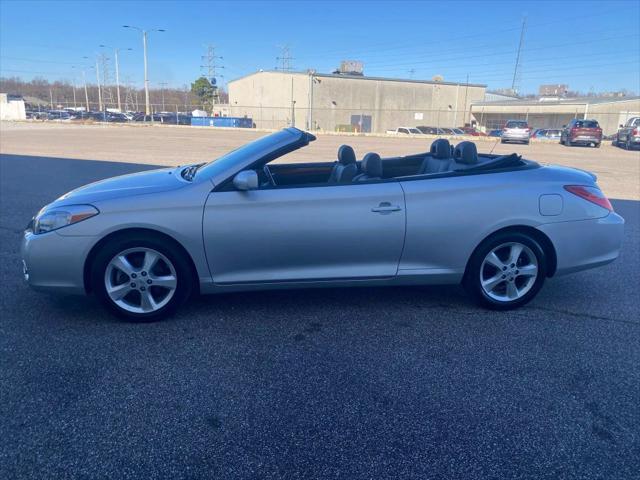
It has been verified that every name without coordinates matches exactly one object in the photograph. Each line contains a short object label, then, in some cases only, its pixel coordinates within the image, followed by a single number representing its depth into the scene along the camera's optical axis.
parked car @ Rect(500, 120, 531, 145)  30.70
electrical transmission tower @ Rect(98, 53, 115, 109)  107.12
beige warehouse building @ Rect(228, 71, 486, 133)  54.59
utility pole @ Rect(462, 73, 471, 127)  61.03
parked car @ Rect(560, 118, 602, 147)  29.00
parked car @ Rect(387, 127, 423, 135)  41.27
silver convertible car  3.53
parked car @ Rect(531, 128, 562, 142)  37.22
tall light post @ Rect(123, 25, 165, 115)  56.78
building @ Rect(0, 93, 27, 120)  64.81
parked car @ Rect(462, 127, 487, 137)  40.23
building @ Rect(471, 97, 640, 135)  47.09
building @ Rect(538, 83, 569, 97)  89.50
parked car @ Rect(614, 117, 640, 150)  26.35
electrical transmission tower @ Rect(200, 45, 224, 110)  81.60
